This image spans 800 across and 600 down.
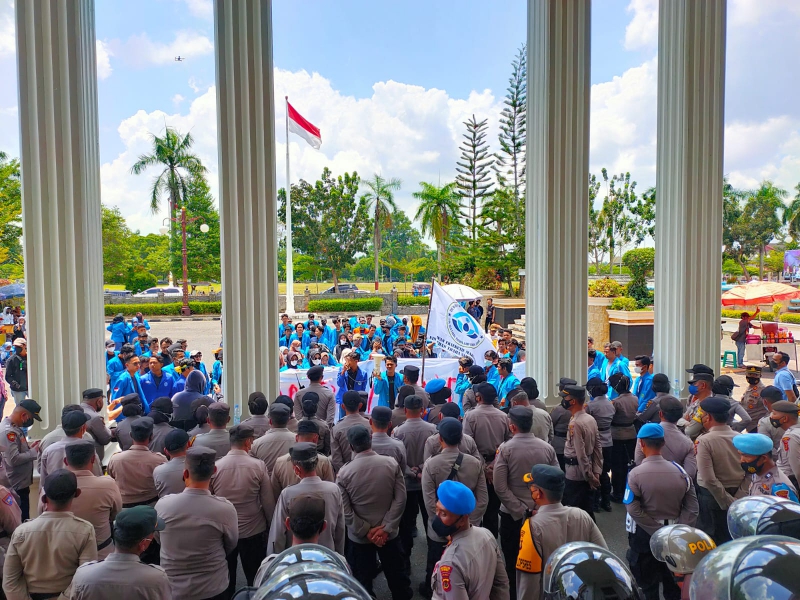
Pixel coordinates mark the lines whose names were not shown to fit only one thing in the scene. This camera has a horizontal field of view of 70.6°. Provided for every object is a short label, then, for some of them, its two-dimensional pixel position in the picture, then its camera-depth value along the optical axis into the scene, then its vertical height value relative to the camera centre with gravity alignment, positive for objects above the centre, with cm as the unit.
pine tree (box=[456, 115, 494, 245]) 3500 +664
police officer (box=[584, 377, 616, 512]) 541 -136
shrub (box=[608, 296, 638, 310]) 1523 -82
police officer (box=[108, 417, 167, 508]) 387 -130
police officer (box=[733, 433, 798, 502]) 347 -122
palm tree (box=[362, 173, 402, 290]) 3925 +538
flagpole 2130 +11
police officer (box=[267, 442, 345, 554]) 328 -126
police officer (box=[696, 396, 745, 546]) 400 -133
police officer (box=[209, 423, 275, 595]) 364 -136
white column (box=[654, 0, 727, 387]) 692 +123
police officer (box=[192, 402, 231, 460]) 421 -118
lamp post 2982 -20
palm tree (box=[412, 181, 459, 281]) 3650 +443
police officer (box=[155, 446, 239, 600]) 301 -137
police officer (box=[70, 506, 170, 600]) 237 -125
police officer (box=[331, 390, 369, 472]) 445 -123
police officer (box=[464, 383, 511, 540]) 463 -127
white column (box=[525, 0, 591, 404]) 648 +108
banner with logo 761 -76
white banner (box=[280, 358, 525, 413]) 739 -136
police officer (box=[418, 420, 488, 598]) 369 -127
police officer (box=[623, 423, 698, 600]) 355 -146
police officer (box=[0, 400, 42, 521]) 427 -128
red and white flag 1950 +518
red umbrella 1460 -56
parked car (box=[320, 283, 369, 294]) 3944 -96
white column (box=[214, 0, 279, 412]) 561 +90
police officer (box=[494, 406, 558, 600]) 387 -129
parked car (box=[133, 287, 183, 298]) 3585 -97
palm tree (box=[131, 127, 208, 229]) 3020 +619
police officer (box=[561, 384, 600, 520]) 465 -150
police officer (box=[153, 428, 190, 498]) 362 -123
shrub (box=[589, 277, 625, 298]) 1669 -47
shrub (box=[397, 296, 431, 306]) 3438 -157
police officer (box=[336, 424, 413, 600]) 367 -144
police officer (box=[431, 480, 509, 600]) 246 -124
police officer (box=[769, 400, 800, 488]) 407 -120
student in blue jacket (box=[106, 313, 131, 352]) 1279 -120
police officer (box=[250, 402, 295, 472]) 414 -121
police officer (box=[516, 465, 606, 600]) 277 -127
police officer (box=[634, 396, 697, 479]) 437 -132
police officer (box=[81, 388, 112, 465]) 460 -117
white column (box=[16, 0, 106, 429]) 507 +79
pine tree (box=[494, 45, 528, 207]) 3183 +839
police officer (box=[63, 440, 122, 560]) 324 -125
